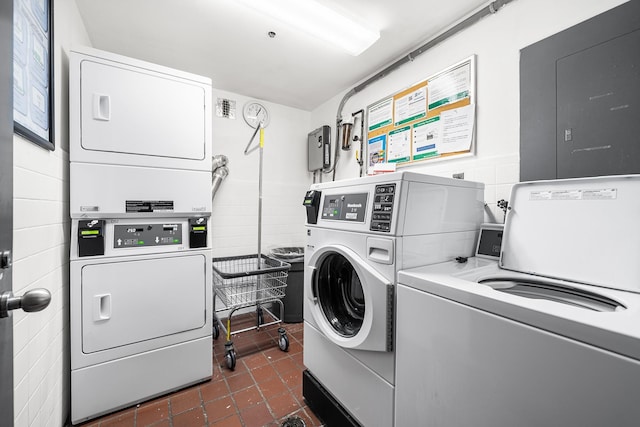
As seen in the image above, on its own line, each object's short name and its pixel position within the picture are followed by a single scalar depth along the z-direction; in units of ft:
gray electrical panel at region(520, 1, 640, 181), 3.75
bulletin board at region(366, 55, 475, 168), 5.77
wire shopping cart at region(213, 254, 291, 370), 6.67
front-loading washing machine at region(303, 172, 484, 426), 3.53
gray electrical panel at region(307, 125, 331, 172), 9.80
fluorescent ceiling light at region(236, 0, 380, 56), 5.22
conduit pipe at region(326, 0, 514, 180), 5.26
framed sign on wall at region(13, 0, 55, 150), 3.08
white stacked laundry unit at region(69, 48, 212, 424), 4.77
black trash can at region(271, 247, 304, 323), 8.86
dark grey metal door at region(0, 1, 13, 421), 1.84
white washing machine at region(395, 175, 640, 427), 1.88
